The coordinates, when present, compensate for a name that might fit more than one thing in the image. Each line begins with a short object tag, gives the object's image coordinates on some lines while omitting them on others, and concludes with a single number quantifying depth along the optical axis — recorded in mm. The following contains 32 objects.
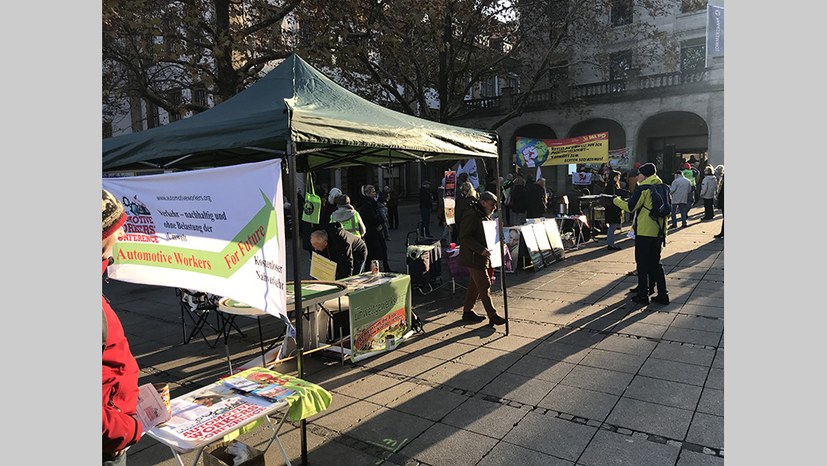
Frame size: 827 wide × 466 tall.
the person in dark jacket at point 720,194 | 13609
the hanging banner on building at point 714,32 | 18406
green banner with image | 5277
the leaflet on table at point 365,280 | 5727
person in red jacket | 1956
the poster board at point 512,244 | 9633
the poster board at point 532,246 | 9762
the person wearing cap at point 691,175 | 15750
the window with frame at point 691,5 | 18828
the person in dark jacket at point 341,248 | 6812
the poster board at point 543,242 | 10211
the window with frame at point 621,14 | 24984
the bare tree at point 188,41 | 10586
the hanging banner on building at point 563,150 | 12938
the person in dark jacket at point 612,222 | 11723
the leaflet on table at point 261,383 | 2950
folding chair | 5951
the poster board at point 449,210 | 9772
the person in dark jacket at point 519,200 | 12148
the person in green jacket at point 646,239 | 6953
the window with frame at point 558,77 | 26336
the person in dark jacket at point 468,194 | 6573
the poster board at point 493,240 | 7748
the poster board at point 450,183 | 13156
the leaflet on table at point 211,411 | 2551
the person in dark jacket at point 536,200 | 12109
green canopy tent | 3711
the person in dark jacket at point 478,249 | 6199
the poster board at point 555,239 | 10695
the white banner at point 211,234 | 3197
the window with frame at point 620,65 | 25703
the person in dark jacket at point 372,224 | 8859
